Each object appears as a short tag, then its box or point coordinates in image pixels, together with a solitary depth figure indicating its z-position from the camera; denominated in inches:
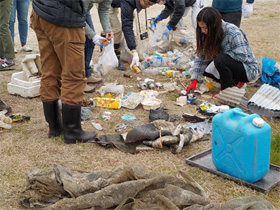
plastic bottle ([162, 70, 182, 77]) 224.9
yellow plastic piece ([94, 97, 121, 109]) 176.6
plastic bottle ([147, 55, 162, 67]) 241.8
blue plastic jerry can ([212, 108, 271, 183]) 103.1
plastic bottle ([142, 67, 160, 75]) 230.7
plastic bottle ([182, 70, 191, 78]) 223.6
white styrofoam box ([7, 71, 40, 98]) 186.5
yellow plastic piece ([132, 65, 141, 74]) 232.1
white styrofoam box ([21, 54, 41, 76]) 194.2
